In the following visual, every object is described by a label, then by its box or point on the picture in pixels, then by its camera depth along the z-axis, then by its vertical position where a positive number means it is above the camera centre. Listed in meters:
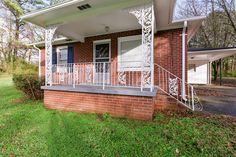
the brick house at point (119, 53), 4.51 +1.05
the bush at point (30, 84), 7.02 -0.30
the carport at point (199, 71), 15.11 +0.69
